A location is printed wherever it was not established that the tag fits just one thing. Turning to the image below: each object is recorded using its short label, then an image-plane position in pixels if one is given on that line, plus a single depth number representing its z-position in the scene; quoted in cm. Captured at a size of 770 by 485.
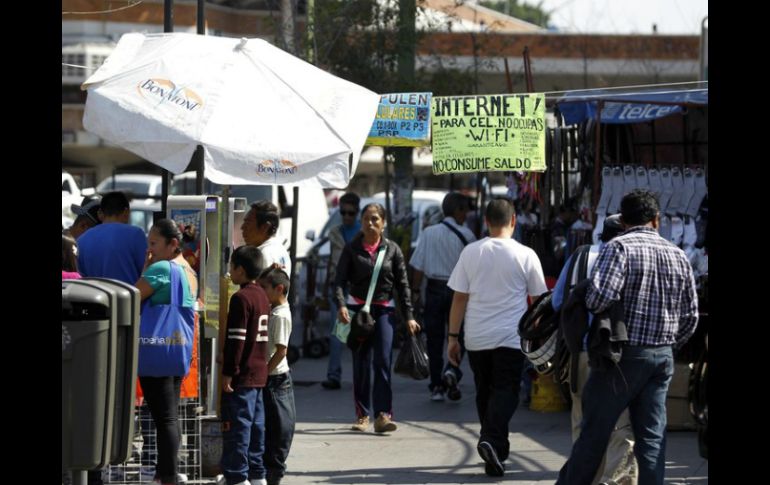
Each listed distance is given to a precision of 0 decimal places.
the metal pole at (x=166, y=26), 1738
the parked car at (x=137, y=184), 4731
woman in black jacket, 1975
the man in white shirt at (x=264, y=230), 1721
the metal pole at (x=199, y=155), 1555
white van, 3513
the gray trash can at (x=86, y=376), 943
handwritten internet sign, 1930
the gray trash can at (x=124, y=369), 985
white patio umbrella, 1528
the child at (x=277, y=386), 1575
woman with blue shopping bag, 1463
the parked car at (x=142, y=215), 3872
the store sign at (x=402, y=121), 1946
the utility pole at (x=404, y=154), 3089
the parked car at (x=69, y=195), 3548
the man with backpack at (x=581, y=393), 1453
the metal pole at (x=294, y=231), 2352
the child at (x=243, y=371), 1490
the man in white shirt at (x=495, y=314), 1660
